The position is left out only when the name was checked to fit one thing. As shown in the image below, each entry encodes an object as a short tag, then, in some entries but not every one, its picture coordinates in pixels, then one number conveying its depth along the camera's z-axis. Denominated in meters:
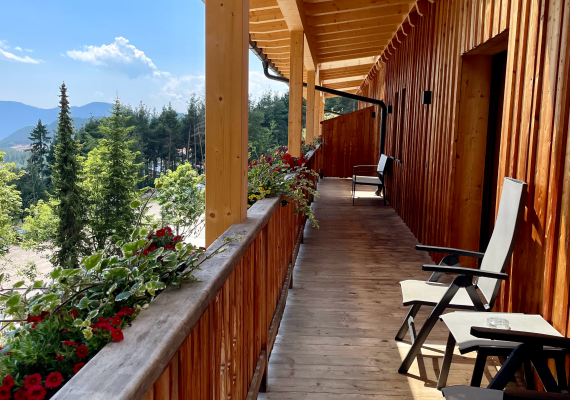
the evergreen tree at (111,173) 36.03
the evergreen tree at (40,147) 41.22
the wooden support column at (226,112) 2.06
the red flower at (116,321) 0.94
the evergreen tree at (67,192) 34.25
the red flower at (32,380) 0.75
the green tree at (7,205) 32.38
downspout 9.84
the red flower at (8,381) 0.73
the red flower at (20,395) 0.73
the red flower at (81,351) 0.86
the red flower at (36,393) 0.73
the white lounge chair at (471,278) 2.55
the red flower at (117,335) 0.90
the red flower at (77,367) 0.84
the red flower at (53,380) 0.77
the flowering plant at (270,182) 3.02
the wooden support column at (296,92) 5.77
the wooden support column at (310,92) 8.73
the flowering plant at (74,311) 0.83
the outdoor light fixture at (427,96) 5.43
